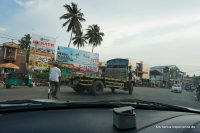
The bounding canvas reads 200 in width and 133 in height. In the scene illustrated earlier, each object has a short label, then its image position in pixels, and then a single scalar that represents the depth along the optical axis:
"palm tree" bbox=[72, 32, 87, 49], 25.73
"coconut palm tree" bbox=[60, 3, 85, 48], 23.26
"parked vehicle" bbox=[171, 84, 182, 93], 20.68
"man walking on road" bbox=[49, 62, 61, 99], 6.21
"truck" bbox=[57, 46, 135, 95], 8.54
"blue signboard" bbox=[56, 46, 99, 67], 15.98
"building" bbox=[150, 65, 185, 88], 39.42
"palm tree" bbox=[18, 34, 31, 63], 33.25
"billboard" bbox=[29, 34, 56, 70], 16.94
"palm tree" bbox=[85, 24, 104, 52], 28.04
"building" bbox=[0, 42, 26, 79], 20.80
